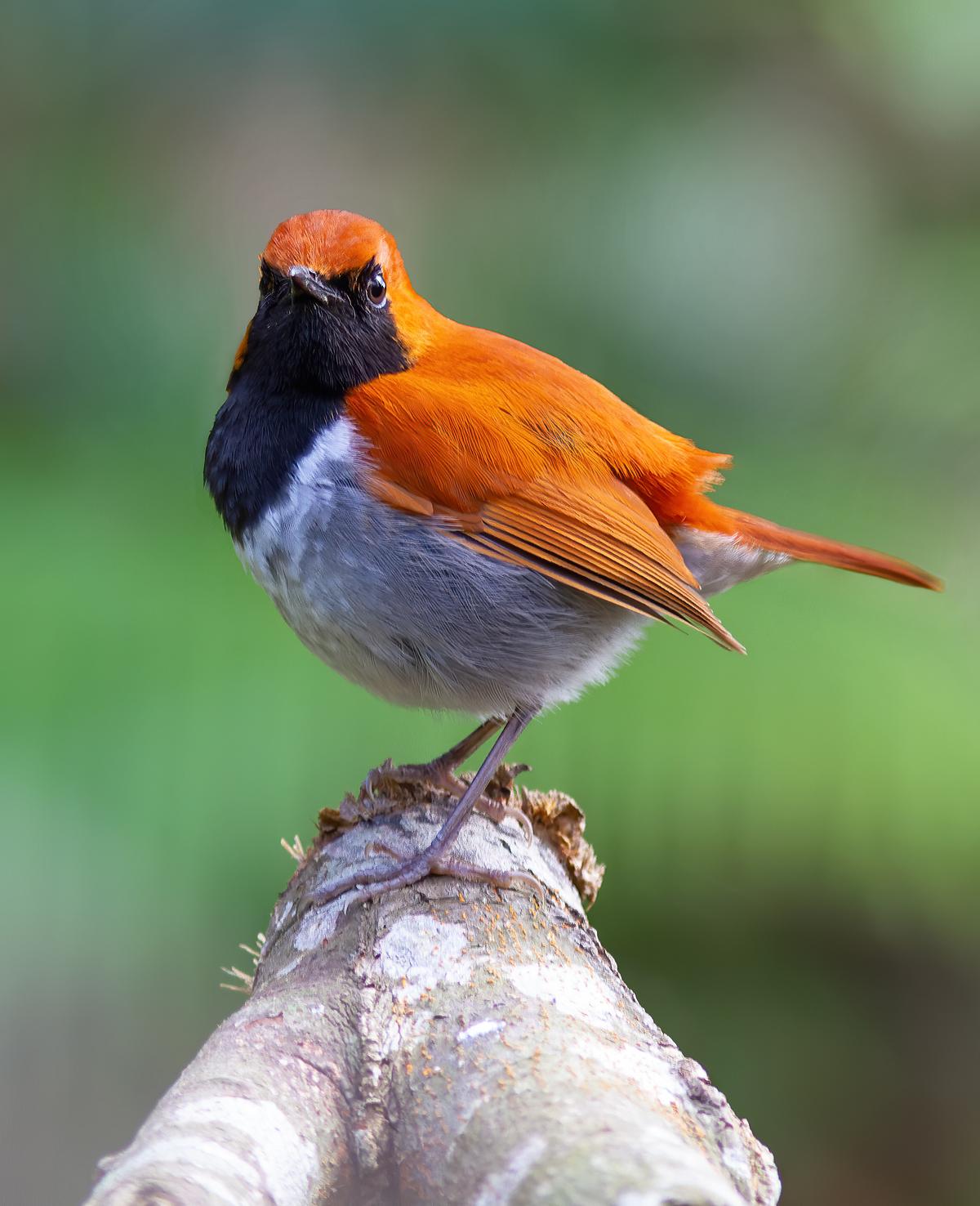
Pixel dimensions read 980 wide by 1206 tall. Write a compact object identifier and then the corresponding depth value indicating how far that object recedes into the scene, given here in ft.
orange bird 11.93
